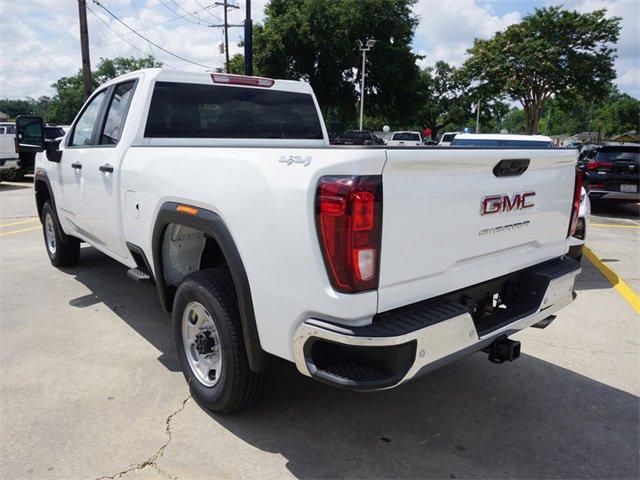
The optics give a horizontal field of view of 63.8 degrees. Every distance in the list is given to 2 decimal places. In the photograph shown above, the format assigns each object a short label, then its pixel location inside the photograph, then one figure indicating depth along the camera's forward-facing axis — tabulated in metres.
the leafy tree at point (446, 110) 66.31
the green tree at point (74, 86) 82.00
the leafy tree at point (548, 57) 30.72
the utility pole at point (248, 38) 18.53
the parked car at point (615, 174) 11.47
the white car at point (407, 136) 32.59
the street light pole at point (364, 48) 33.67
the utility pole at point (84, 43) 19.44
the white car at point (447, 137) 35.48
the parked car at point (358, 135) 29.88
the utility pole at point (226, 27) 38.34
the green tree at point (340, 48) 35.34
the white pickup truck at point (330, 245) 2.13
